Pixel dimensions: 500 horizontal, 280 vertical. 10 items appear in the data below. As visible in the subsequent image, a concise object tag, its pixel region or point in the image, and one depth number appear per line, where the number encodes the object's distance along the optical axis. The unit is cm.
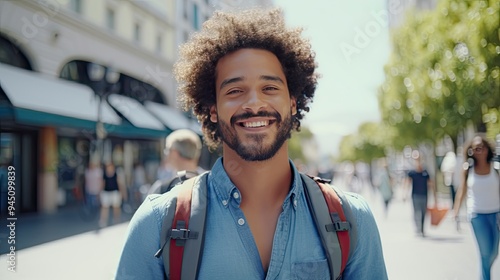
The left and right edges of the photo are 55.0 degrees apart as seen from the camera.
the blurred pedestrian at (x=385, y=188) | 1227
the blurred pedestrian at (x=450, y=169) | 1170
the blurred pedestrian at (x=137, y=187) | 1647
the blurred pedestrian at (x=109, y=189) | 1199
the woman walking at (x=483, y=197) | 505
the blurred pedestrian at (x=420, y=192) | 921
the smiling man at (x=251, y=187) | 159
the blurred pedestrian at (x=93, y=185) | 1261
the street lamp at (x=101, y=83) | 1474
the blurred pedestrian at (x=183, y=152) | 516
